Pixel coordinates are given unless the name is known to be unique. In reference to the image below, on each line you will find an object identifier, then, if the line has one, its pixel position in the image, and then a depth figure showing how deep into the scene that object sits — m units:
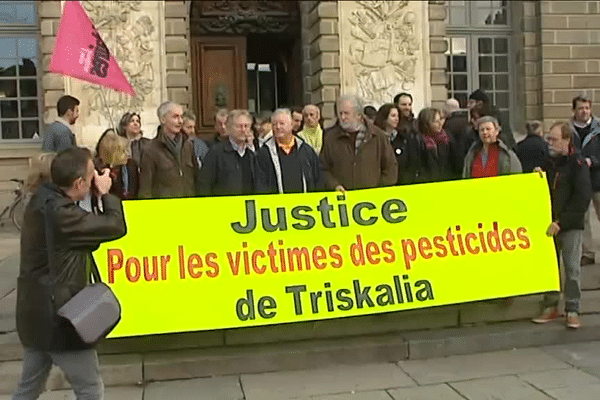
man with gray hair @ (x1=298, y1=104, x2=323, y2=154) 8.56
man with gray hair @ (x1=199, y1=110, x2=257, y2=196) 6.48
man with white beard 6.77
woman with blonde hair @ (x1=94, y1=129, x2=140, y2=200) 5.93
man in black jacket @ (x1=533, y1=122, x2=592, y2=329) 6.46
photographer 3.84
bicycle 12.98
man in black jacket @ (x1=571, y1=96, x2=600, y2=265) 8.12
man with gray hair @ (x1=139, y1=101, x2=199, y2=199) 6.75
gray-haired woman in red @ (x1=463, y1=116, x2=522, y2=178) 6.71
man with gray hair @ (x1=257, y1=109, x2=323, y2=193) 6.45
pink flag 7.38
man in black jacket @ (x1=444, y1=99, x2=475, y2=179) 8.02
